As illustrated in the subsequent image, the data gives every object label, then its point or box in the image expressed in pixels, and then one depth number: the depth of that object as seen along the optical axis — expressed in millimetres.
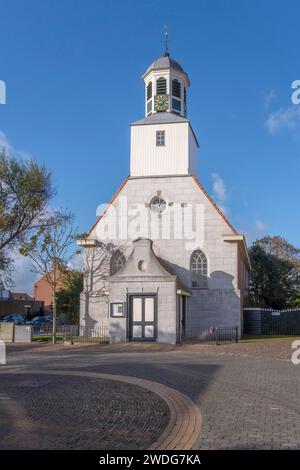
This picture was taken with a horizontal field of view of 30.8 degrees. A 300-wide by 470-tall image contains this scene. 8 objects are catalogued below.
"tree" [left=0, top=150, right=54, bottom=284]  32050
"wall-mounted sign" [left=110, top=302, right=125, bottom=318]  28938
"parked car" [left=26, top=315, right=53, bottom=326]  56753
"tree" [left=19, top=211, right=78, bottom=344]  31169
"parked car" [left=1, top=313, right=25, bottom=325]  56781
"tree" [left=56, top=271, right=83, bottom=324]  48562
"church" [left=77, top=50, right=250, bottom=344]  32781
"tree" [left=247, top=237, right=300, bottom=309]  53438
